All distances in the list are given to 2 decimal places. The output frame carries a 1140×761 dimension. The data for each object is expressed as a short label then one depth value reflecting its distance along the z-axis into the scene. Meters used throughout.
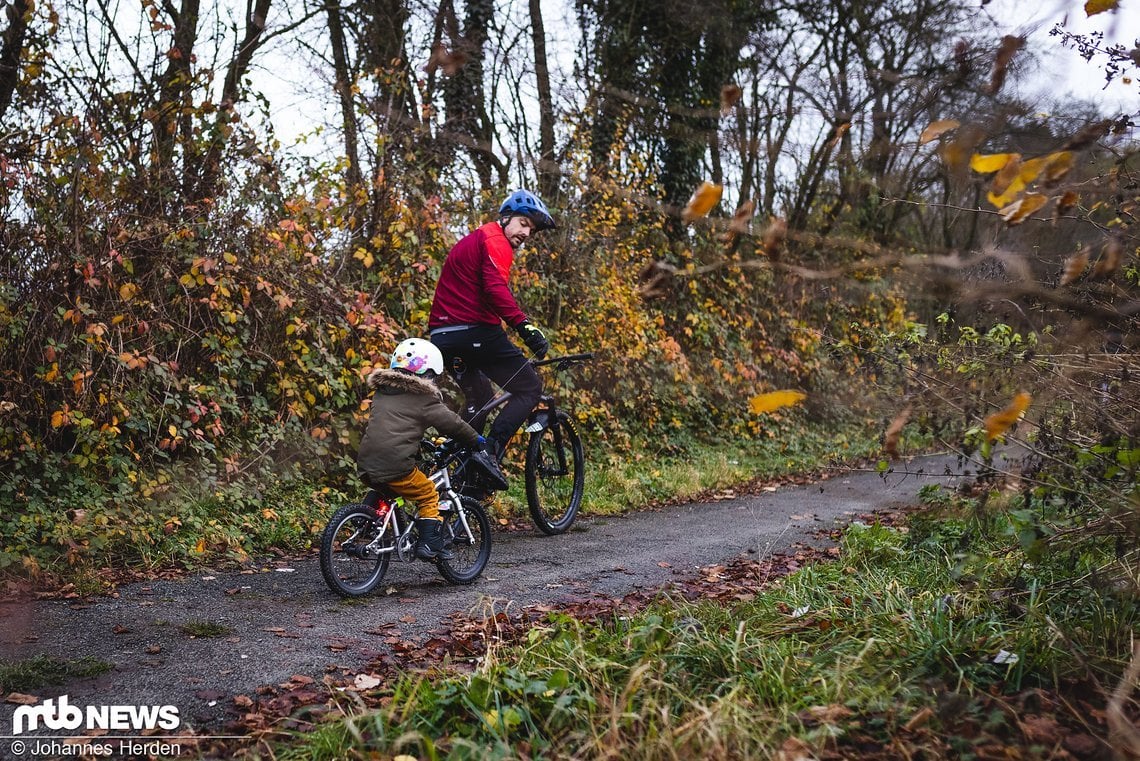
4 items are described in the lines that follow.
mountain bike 7.31
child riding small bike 5.38
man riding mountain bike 6.71
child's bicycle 5.18
